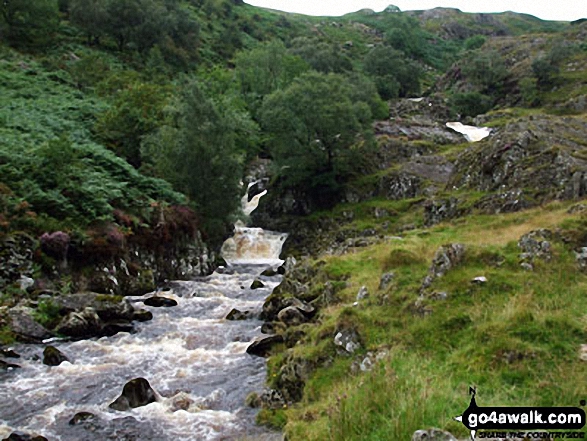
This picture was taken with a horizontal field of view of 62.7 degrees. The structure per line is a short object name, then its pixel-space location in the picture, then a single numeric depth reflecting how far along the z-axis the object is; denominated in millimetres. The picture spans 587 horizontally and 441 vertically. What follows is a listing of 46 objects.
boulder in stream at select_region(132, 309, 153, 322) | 23938
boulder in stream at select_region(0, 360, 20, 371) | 17273
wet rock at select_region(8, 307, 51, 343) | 20109
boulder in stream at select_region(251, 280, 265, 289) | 32284
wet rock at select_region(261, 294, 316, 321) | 21155
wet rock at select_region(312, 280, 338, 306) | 20891
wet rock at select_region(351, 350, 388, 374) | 12469
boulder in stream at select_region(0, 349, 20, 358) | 18281
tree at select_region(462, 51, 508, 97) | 100125
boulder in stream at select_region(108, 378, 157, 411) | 14477
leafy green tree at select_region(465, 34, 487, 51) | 159625
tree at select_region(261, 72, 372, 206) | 51062
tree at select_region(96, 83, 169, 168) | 43625
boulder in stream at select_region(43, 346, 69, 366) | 17969
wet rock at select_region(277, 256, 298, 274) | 29550
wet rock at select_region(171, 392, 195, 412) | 14625
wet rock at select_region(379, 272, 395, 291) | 17603
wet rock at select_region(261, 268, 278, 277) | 37678
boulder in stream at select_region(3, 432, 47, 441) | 12008
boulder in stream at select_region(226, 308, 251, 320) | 24062
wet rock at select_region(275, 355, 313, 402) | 14141
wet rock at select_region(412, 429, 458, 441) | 7355
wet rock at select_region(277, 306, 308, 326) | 20469
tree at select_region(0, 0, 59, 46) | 72062
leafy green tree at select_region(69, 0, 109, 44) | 84312
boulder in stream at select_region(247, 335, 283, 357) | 18984
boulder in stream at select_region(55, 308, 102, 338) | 21047
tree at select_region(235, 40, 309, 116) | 78062
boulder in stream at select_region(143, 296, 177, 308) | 27031
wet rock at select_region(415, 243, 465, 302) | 14854
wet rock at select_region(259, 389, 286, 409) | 14092
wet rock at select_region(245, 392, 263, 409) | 14539
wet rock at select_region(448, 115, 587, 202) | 31594
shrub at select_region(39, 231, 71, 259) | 25797
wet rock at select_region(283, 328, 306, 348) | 18016
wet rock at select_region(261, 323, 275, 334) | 21359
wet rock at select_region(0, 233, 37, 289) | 23656
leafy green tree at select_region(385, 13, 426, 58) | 151375
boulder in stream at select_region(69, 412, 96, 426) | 13586
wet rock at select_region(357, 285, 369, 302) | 17719
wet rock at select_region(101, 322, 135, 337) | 21766
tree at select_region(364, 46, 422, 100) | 108125
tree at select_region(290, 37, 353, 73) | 98812
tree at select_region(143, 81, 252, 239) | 39625
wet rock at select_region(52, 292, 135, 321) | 22703
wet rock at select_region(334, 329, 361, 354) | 13961
